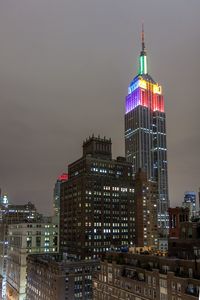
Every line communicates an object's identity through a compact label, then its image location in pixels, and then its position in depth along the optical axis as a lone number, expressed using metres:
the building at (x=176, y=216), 167.02
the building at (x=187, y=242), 111.00
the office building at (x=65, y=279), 144.25
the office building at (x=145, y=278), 82.81
